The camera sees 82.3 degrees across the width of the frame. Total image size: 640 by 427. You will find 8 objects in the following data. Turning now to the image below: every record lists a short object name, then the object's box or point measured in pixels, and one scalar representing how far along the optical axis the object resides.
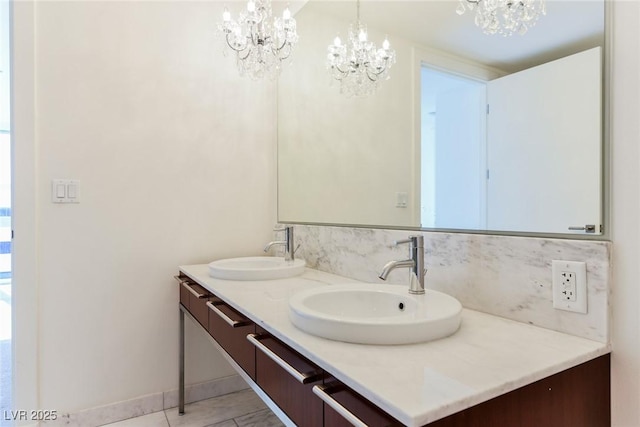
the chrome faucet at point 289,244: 1.86
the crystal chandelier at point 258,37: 1.76
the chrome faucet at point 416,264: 1.09
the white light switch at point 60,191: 1.67
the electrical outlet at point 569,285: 0.83
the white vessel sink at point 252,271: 1.51
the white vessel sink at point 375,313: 0.78
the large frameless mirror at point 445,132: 0.89
